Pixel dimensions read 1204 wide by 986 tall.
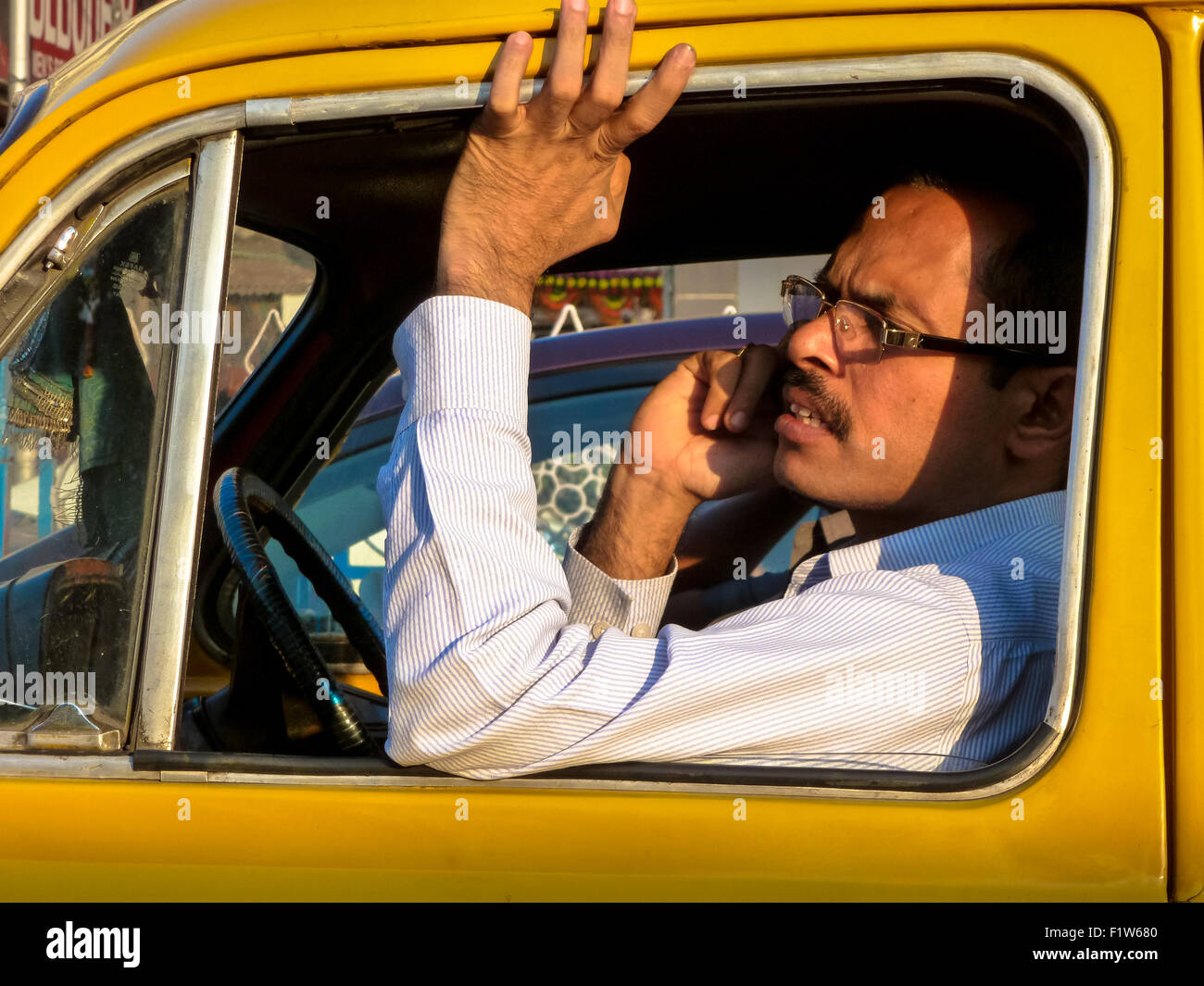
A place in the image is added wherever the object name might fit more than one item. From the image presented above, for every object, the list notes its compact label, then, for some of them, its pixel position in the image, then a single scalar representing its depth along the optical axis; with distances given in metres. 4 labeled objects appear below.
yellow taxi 1.17
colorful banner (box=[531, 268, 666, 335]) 11.01
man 1.29
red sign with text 6.98
